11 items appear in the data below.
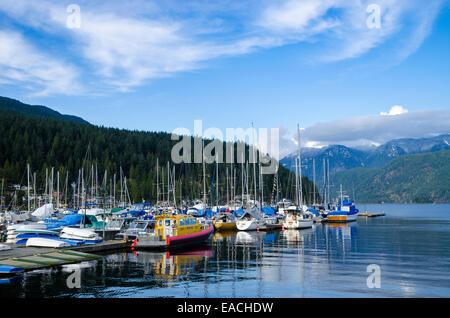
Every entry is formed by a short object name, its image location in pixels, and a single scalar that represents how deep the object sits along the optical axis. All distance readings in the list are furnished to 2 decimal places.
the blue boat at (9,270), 25.12
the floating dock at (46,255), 28.39
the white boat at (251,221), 69.75
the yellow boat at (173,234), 41.22
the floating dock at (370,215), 138.70
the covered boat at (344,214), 101.67
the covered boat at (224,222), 69.75
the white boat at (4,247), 32.44
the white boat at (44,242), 36.50
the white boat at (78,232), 40.79
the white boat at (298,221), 73.75
